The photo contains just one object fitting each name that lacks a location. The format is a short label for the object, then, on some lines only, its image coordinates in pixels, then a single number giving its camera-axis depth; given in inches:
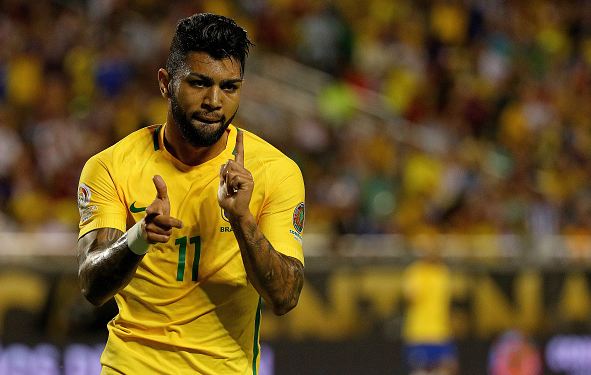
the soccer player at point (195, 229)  326.6
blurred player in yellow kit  951.6
